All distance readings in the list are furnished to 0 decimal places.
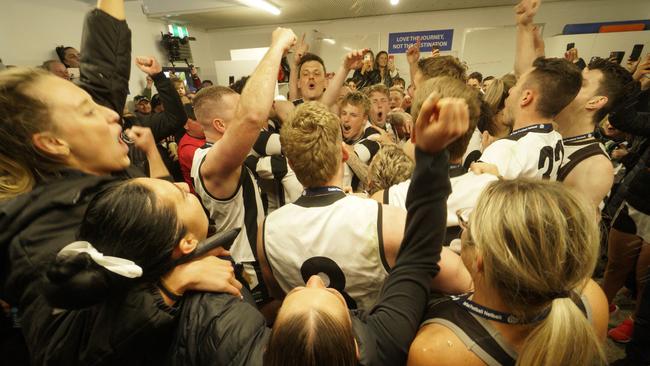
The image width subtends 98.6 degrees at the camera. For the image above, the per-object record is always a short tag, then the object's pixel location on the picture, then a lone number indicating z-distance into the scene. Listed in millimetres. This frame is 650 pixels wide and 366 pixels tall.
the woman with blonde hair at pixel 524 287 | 753
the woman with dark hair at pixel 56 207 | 757
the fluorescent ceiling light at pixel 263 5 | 5748
